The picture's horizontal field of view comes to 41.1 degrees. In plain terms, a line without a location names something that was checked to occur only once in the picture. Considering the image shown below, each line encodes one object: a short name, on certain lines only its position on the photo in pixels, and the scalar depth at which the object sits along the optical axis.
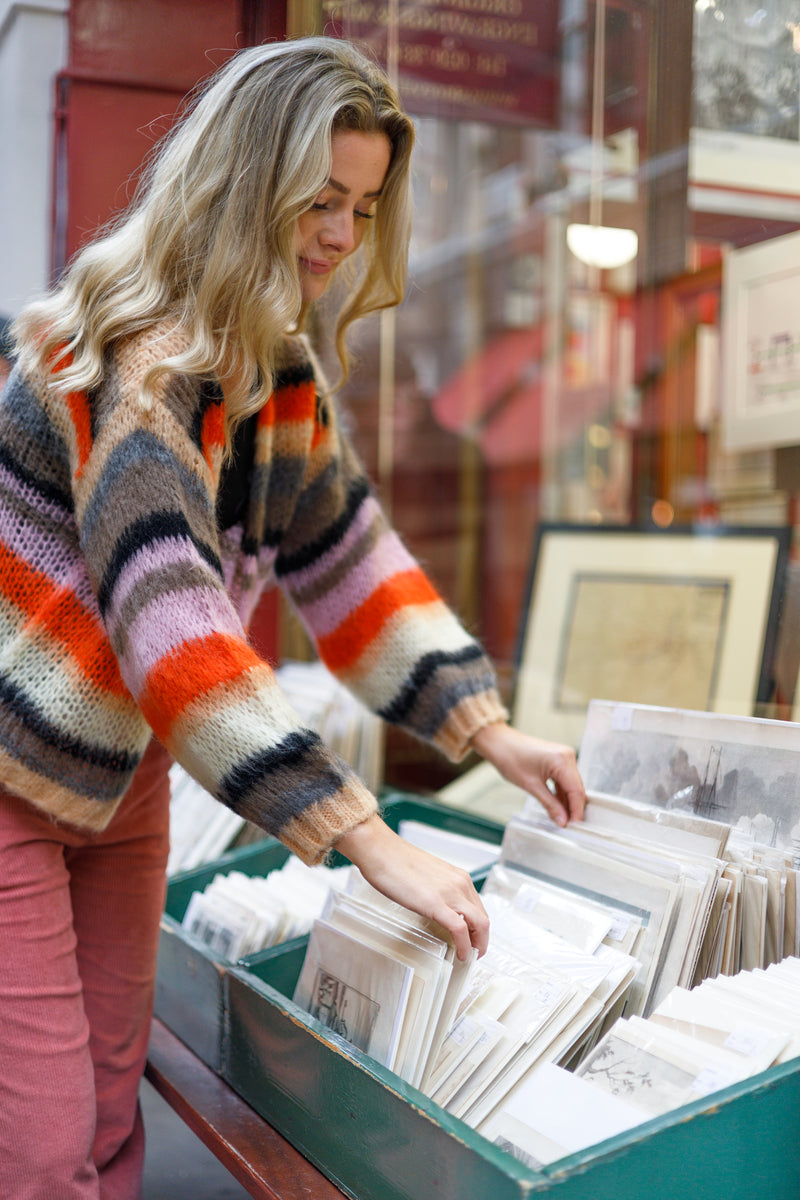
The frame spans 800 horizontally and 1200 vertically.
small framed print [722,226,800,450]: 2.14
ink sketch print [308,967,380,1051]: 1.18
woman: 1.08
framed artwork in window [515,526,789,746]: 2.18
